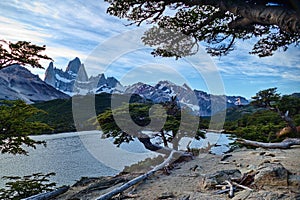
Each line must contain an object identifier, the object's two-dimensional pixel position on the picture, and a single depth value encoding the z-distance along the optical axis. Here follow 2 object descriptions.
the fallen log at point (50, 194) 7.10
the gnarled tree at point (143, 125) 10.37
